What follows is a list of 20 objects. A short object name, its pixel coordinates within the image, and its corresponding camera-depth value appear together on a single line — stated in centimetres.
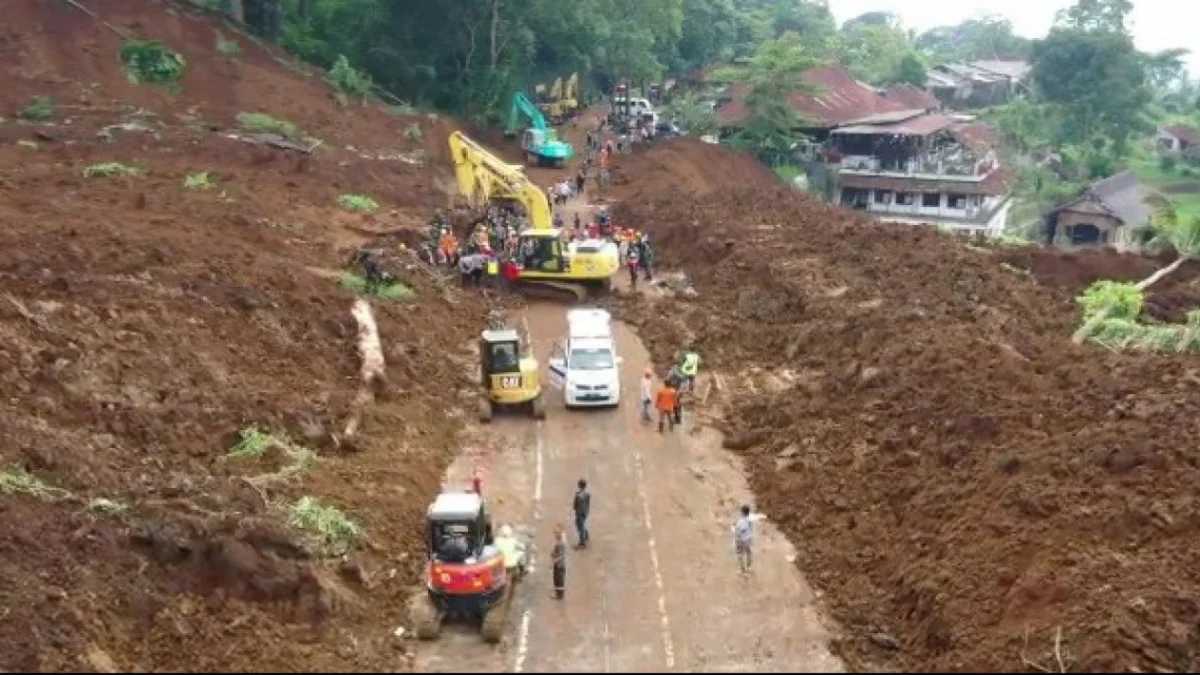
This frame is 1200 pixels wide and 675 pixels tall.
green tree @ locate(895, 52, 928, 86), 10919
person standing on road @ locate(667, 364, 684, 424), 2847
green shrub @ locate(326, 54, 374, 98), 5891
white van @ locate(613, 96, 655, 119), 7737
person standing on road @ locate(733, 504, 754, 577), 2119
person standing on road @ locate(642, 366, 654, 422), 2853
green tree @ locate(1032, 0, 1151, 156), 7869
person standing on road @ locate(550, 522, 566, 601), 2025
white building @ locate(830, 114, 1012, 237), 6662
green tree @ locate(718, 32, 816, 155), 6731
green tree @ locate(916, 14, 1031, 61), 14900
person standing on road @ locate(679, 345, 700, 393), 3002
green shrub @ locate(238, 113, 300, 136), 4934
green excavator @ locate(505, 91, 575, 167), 6000
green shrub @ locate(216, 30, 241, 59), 5562
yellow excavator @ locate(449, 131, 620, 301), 3741
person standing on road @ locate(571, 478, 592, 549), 2197
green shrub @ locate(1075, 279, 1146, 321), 3300
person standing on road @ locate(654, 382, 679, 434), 2783
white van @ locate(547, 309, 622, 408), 2892
